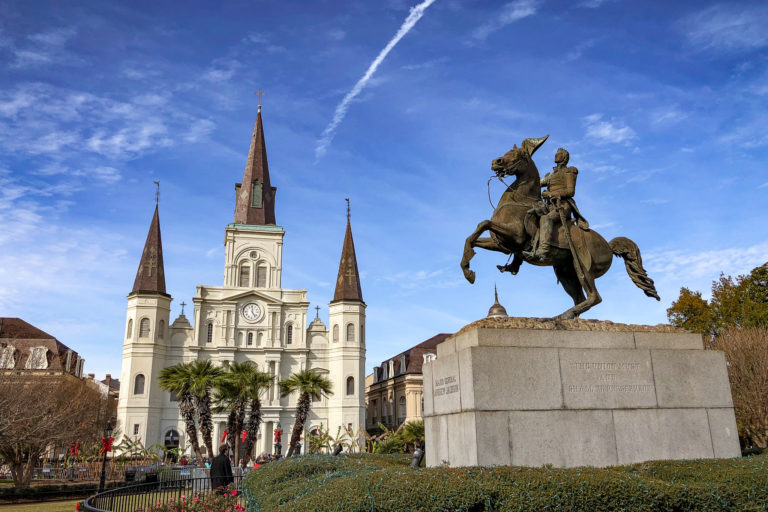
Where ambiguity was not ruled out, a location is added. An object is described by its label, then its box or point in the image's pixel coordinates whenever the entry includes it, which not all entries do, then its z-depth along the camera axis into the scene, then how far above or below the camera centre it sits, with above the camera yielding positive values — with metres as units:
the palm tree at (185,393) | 36.56 +2.23
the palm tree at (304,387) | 37.41 +2.57
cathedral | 58.81 +9.33
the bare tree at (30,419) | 24.62 +0.72
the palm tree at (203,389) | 35.81 +2.43
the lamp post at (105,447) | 22.29 -0.52
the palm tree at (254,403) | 33.37 +1.58
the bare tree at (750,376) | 28.72 +2.01
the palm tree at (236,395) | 36.84 +2.11
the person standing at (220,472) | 12.28 -0.80
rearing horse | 9.39 +2.74
